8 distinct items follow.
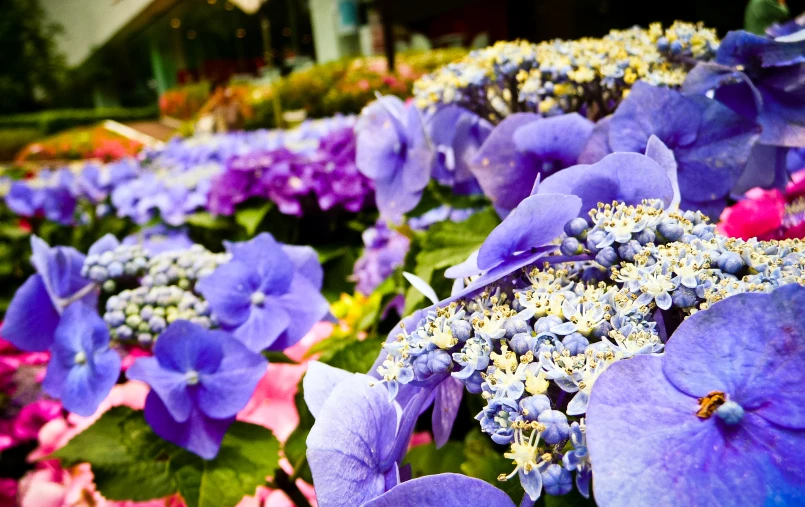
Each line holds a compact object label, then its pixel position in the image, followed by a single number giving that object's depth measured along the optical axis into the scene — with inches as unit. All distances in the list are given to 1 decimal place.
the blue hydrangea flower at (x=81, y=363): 18.9
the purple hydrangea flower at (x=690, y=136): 17.1
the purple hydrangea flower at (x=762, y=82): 18.4
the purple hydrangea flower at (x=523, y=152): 19.0
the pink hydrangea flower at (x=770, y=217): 17.5
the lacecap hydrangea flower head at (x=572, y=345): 8.1
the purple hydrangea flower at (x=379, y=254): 36.9
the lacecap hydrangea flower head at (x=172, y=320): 18.4
